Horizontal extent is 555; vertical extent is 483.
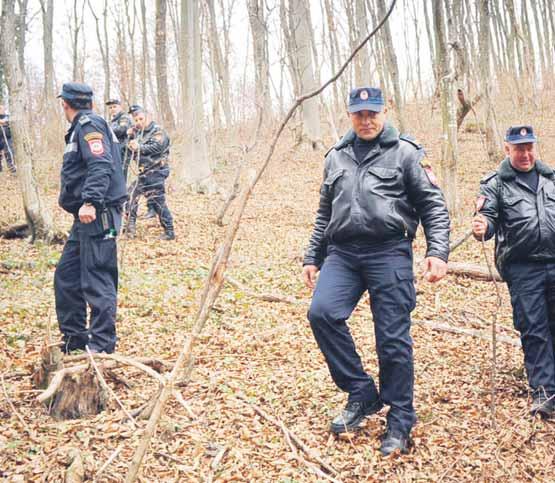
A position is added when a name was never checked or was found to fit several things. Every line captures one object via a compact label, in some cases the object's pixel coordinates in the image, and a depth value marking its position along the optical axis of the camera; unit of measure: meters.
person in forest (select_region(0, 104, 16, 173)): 15.14
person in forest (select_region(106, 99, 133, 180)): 8.65
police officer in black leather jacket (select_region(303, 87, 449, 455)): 3.38
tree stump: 3.56
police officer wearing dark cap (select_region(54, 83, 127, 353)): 4.41
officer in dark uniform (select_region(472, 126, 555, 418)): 3.93
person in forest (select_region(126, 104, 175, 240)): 9.13
